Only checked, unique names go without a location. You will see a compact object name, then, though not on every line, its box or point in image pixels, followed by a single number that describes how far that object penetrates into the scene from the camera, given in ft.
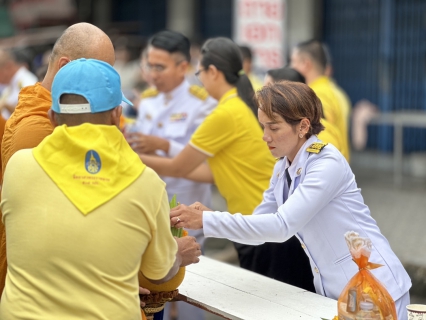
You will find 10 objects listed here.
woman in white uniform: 17.95
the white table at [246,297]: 17.90
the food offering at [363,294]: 15.42
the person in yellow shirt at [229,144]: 25.57
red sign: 43.70
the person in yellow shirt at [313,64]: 35.29
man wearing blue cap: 13.24
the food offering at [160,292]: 17.42
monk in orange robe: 17.69
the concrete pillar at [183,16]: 77.82
